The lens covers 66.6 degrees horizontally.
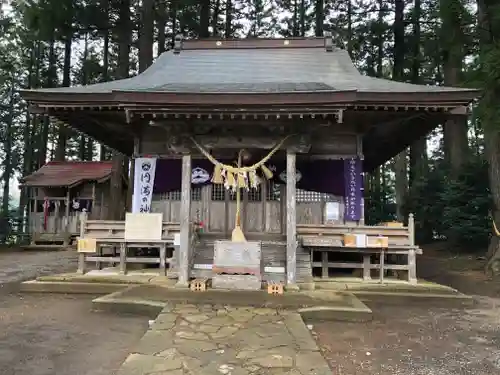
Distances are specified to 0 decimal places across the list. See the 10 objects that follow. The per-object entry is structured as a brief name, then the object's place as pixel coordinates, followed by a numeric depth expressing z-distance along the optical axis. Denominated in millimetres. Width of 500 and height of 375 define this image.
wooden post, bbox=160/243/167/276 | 8109
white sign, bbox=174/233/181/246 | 7547
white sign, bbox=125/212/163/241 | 7758
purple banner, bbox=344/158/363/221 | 8703
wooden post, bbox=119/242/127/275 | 7965
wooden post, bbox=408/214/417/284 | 7348
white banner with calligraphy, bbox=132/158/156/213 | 9117
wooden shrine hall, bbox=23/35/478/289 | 6730
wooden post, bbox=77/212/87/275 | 7793
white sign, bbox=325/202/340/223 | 8898
